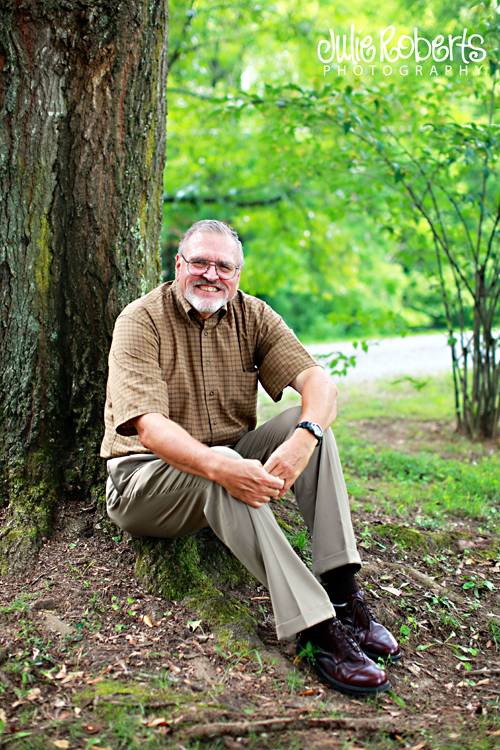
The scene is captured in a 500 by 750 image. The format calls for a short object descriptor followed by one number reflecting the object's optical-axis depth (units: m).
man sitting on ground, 2.69
